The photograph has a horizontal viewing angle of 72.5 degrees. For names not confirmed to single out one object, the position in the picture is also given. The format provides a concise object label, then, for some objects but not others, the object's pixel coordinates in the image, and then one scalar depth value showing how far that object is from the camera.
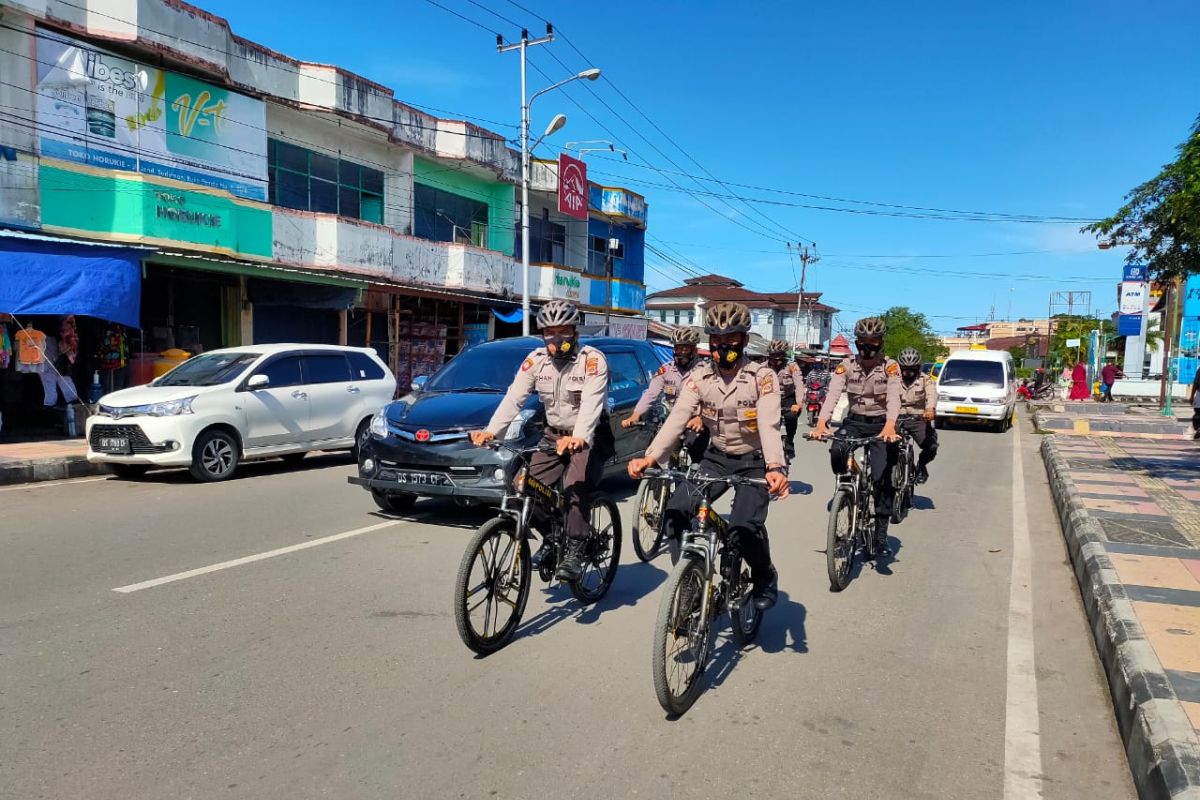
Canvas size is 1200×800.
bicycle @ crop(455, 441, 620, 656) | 4.18
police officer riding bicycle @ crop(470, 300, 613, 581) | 4.85
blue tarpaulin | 11.26
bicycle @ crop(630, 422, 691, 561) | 6.65
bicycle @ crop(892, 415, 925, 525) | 8.41
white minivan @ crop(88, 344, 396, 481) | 9.59
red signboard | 26.30
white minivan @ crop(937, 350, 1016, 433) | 19.86
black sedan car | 7.03
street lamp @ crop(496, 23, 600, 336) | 21.45
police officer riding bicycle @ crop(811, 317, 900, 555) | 6.80
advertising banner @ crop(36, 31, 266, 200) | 13.59
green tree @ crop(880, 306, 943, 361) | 90.19
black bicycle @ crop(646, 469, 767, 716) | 3.60
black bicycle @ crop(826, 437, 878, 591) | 5.79
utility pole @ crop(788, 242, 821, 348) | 57.12
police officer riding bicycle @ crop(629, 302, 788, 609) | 4.21
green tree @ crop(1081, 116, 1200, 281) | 8.07
